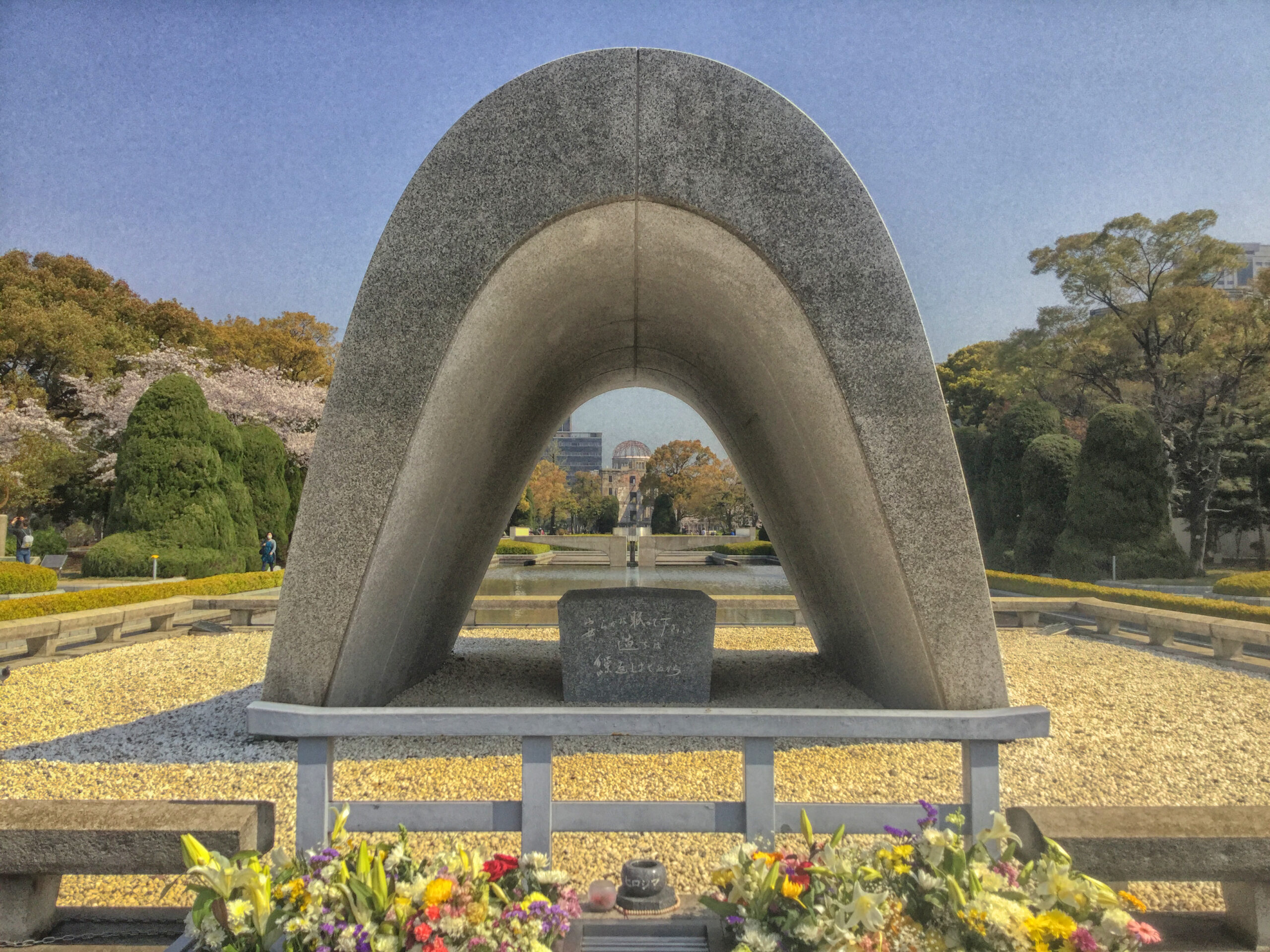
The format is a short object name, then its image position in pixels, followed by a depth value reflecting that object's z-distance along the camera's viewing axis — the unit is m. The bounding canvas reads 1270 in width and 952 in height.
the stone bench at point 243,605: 11.99
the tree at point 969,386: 39.03
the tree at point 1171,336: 22.92
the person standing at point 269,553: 21.12
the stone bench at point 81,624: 9.00
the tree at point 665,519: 44.97
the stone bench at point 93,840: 2.54
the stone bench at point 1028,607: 12.10
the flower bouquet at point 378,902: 1.98
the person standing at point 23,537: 22.28
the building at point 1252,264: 95.94
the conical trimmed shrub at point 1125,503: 18.81
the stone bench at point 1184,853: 2.47
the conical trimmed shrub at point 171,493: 18.38
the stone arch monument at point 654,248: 4.15
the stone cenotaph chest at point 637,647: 6.50
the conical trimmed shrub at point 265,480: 23.64
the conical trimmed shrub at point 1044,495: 21.39
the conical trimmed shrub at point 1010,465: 23.23
